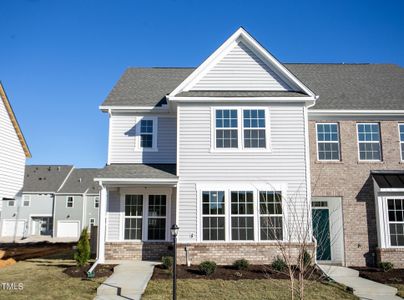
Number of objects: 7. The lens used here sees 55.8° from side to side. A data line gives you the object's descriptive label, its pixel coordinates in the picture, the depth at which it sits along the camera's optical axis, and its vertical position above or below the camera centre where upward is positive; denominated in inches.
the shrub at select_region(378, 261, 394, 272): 557.6 -75.6
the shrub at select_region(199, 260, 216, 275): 495.2 -69.6
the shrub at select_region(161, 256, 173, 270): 518.0 -65.1
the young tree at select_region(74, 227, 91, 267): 535.8 -50.6
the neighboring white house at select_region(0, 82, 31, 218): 775.1 +129.6
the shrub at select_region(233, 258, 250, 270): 533.0 -69.6
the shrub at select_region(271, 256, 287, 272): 522.0 -69.8
